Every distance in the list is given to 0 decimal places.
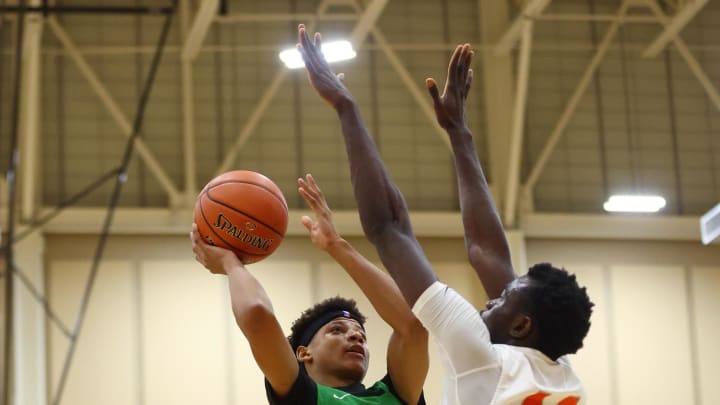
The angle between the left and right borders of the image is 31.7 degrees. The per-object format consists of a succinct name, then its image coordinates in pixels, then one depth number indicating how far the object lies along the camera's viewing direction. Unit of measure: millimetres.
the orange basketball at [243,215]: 5023
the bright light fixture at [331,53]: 14404
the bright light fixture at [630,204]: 17312
